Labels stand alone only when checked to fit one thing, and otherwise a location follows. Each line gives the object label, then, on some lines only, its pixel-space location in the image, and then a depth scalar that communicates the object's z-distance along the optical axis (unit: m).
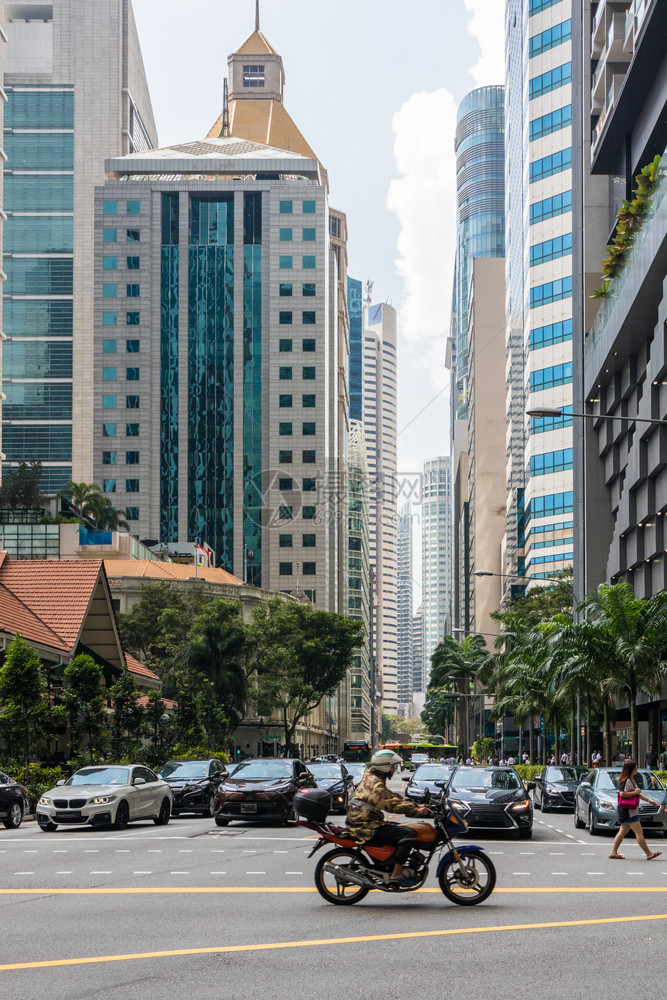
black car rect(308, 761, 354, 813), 29.45
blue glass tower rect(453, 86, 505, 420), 192.75
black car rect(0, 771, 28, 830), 26.12
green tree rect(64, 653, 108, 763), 36.03
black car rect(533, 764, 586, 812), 36.81
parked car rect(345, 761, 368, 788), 38.92
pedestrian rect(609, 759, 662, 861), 19.23
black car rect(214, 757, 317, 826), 26.38
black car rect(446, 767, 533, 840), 23.69
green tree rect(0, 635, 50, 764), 32.59
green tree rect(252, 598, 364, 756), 79.19
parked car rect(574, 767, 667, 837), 25.80
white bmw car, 24.45
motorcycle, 12.43
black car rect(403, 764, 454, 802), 31.52
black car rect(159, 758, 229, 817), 31.38
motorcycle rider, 12.30
